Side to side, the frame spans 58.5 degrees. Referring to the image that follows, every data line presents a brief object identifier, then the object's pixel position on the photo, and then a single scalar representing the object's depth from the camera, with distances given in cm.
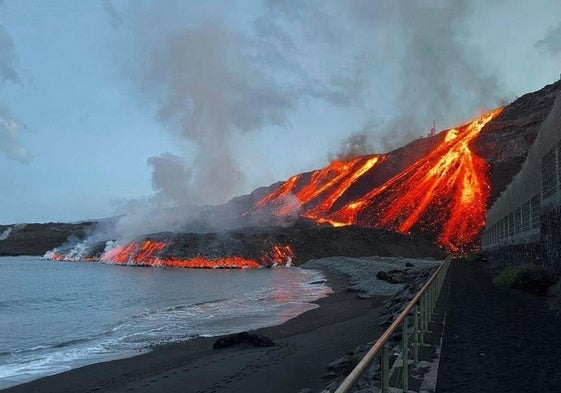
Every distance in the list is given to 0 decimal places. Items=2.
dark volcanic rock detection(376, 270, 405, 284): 4233
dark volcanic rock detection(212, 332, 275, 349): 1728
